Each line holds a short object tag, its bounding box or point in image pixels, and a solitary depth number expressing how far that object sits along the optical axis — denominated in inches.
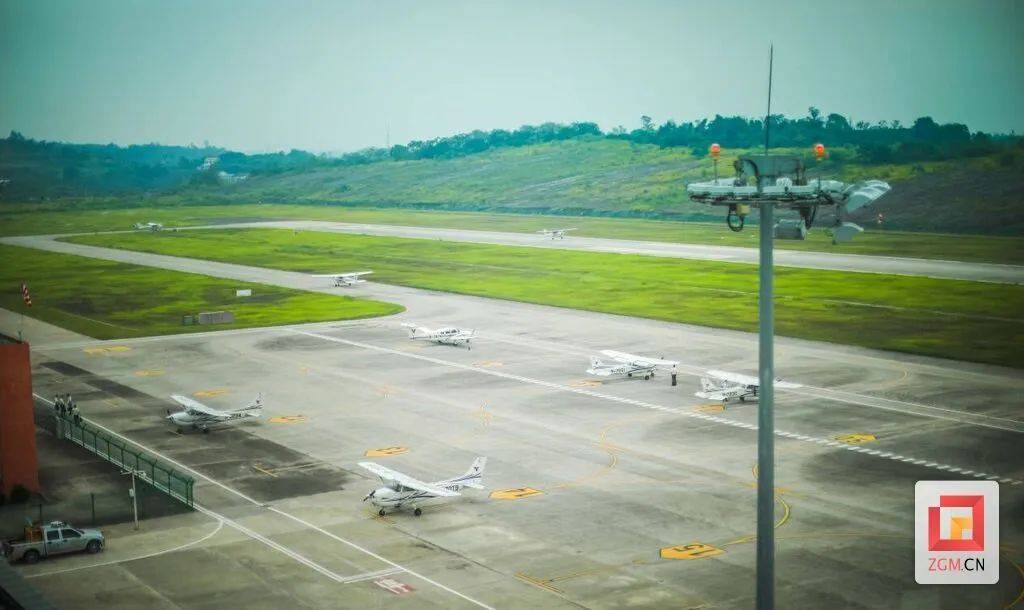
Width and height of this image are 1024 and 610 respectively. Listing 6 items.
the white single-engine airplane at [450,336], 4092.0
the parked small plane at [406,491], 2156.7
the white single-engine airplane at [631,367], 3437.5
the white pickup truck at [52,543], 1947.6
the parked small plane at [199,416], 2866.6
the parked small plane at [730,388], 3090.6
